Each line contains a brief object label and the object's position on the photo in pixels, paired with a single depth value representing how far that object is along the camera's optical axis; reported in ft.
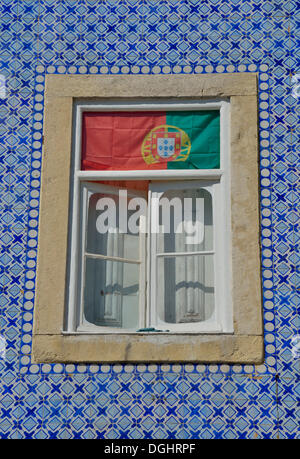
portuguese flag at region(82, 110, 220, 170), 43.24
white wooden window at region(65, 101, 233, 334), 41.70
